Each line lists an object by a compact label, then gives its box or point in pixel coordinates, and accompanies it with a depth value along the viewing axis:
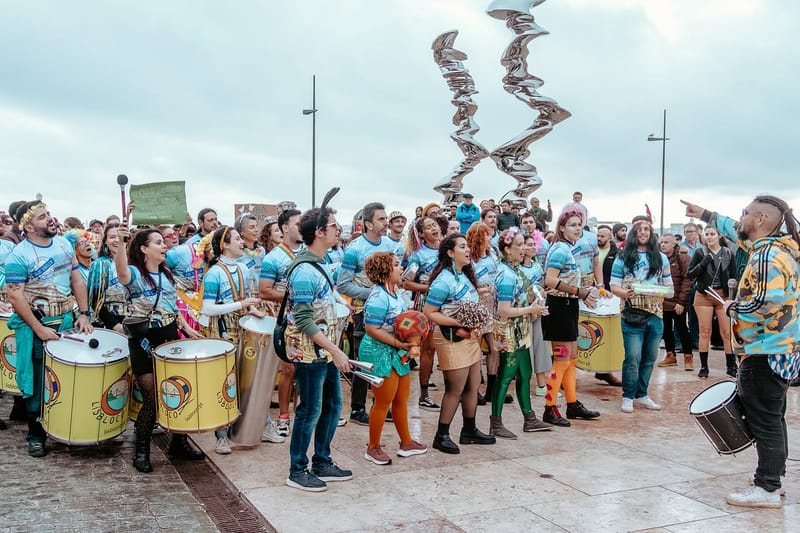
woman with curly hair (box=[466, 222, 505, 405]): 6.75
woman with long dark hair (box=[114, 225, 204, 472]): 5.81
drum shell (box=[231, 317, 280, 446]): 6.06
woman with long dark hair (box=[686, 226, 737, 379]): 10.02
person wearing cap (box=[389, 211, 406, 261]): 8.02
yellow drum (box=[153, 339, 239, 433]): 5.52
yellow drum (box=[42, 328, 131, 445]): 5.76
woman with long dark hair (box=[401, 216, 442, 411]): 7.28
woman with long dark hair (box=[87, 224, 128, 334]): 6.58
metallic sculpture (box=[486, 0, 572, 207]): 14.93
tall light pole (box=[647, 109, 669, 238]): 26.00
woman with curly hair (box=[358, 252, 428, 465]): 5.65
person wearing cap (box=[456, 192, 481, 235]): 13.46
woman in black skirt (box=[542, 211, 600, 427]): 7.02
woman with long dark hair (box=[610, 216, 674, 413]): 7.56
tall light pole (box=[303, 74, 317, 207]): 23.23
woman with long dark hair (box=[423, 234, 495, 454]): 5.96
